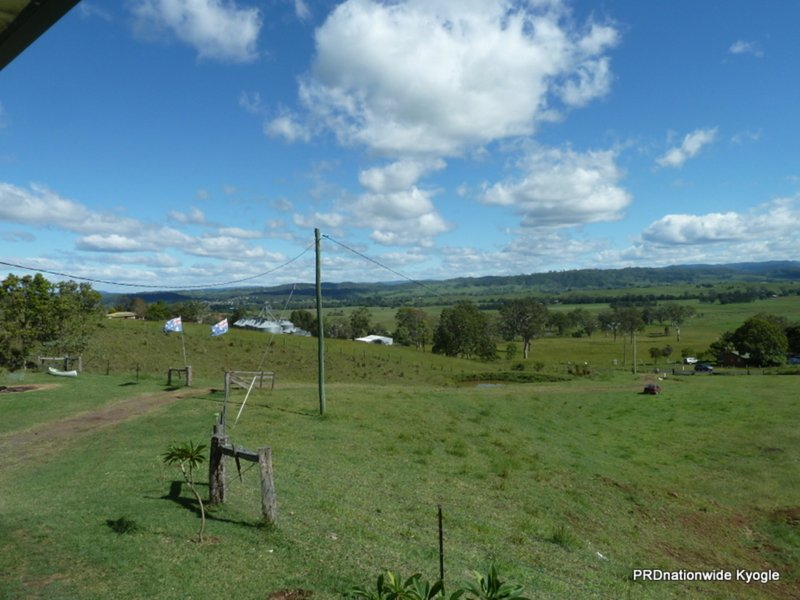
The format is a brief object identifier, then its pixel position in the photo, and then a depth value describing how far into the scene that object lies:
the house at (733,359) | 100.34
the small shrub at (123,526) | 11.70
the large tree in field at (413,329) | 146.34
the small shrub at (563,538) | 15.83
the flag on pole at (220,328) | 35.00
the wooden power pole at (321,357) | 29.98
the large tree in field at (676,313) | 177.19
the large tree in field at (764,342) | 96.06
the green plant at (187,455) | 11.72
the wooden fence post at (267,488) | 12.45
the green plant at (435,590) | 6.29
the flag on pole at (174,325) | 41.00
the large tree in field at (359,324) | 164.50
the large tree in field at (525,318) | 134.50
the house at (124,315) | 114.86
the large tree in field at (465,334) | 113.69
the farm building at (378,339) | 152.02
